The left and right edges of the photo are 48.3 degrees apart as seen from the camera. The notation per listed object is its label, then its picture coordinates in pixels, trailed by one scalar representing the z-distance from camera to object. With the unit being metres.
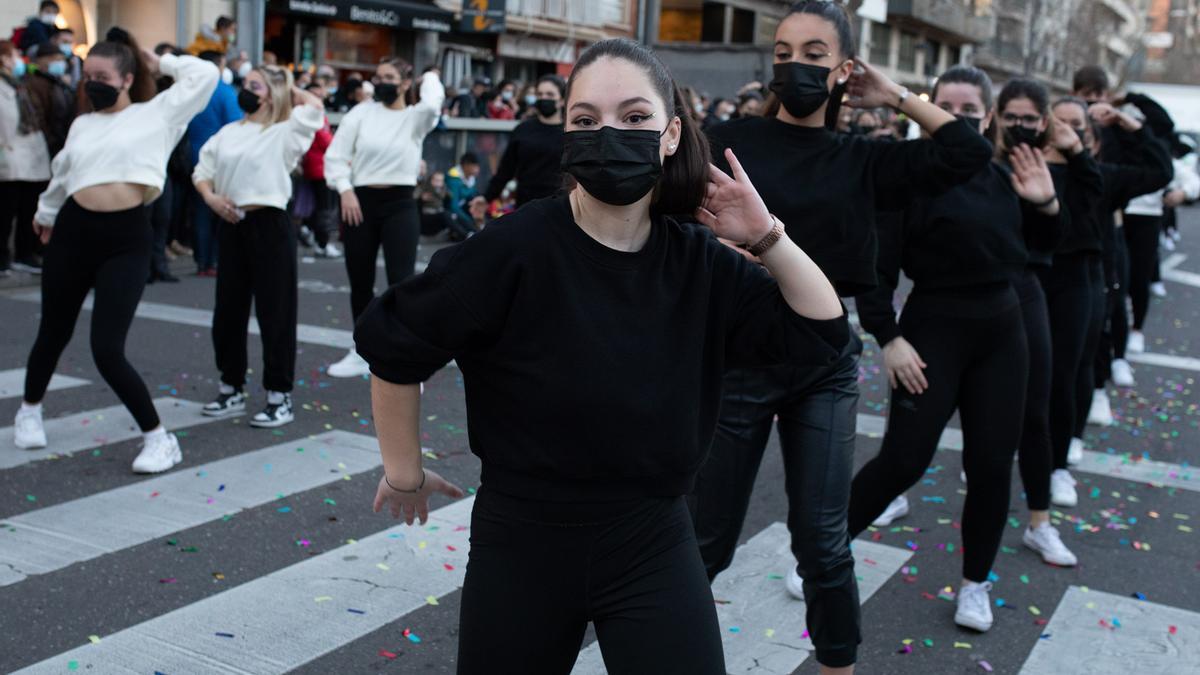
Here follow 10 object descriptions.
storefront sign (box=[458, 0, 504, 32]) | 30.78
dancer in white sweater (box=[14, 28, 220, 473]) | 6.02
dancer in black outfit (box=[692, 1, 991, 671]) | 3.72
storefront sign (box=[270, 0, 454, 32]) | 25.52
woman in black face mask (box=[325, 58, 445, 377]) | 8.23
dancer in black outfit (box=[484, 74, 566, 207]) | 8.61
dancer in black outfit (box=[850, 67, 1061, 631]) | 4.57
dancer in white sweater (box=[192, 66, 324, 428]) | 7.13
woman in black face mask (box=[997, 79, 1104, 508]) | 5.88
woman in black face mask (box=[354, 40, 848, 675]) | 2.47
